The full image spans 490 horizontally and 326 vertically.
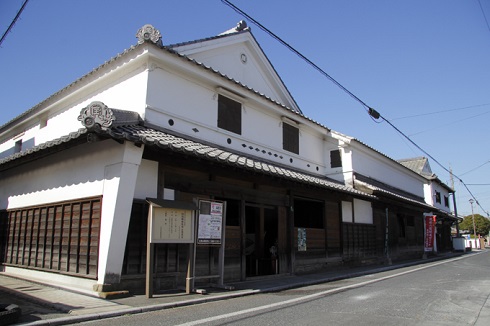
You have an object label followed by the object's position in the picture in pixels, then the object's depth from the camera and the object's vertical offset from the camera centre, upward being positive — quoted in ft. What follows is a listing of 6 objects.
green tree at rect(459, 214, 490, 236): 220.84 +0.58
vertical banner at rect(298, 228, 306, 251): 47.67 -1.85
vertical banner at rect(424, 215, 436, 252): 82.12 -1.10
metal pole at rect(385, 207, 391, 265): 65.90 -3.58
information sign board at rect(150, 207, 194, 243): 27.58 -0.15
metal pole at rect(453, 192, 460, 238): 127.75 +5.56
